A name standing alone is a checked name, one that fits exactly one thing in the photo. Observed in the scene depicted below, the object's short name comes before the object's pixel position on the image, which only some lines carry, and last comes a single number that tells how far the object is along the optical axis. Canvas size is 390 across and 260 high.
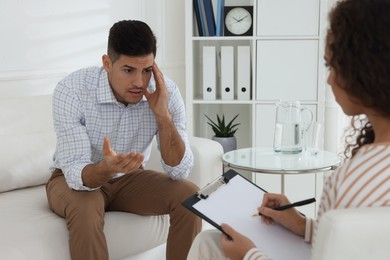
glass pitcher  2.60
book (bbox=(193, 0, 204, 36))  3.32
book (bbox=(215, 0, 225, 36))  3.29
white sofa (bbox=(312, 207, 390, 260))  0.98
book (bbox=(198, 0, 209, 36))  3.31
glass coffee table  2.46
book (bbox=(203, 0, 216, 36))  3.30
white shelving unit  3.26
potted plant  3.31
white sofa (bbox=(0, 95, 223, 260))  1.83
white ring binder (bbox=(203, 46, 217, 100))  3.35
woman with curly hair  1.03
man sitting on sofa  1.96
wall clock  3.32
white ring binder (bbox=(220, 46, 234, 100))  3.33
